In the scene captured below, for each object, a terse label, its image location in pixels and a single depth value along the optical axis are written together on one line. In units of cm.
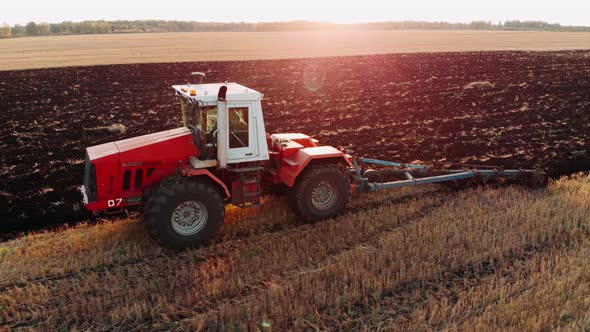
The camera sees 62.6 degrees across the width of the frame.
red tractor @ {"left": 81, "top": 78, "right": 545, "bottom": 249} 727
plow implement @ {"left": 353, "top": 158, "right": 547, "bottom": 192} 929
